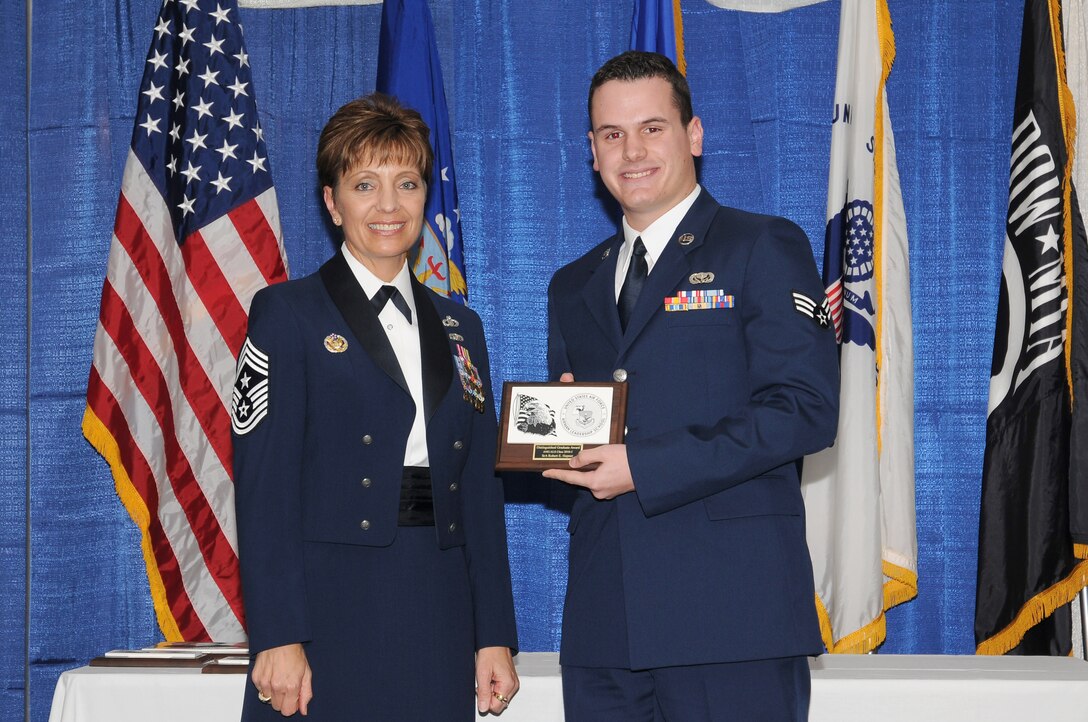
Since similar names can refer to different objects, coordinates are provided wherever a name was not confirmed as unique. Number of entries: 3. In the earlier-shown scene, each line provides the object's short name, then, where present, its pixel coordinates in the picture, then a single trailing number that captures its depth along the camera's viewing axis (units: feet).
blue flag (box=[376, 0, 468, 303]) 12.54
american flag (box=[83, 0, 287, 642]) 12.46
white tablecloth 9.73
